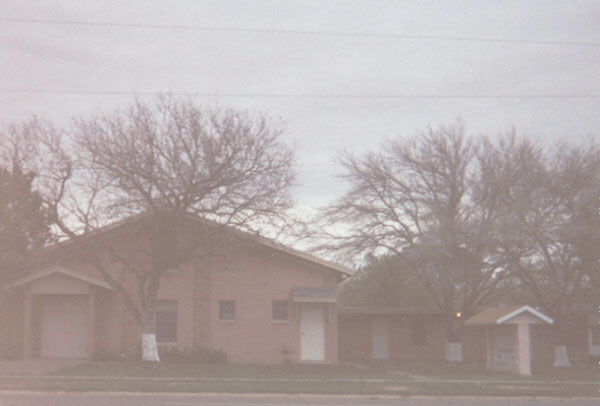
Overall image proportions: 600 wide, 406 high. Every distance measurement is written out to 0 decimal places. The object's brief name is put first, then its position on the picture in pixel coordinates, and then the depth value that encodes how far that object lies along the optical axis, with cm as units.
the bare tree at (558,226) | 3048
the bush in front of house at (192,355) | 2867
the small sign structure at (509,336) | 2717
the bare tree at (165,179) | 2608
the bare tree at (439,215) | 3192
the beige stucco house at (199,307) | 2944
